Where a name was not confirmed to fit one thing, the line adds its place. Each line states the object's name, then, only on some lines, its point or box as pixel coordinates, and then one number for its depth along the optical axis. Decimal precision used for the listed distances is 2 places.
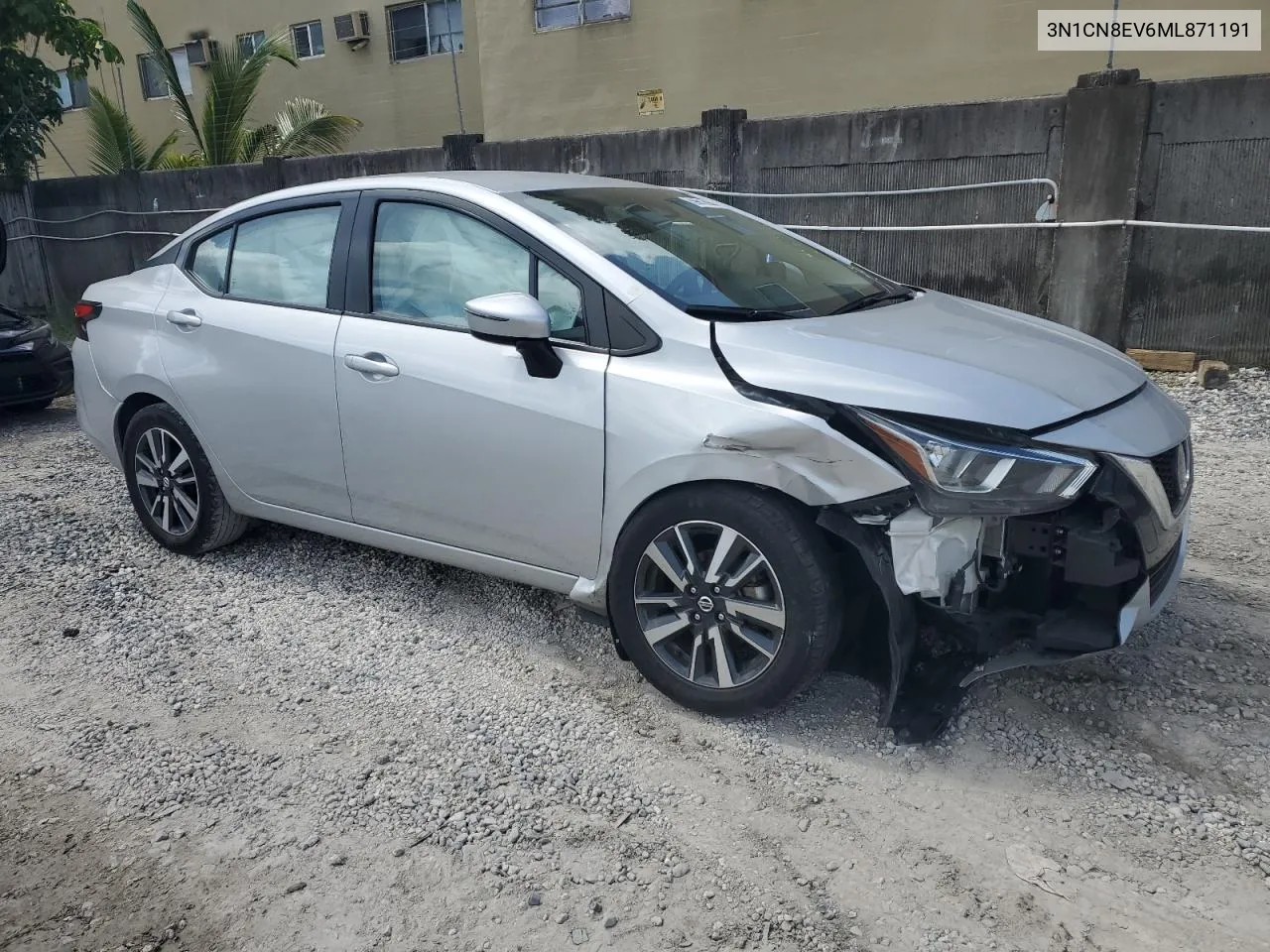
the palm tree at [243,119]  15.20
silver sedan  2.87
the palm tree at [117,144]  16.23
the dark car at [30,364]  8.07
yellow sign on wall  13.59
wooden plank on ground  7.45
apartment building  11.43
